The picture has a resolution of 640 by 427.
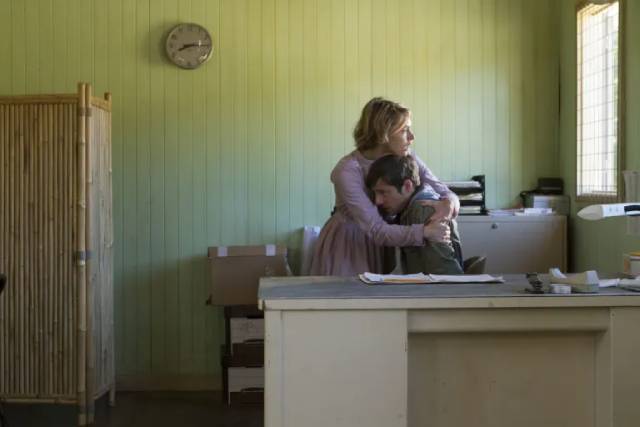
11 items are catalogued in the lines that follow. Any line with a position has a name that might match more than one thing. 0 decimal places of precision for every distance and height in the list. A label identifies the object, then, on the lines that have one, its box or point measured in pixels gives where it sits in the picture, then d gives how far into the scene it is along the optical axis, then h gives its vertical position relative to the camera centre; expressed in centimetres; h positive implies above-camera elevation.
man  300 +3
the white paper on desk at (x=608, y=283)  248 -24
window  420 +56
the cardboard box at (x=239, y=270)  473 -38
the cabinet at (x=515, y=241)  462 -21
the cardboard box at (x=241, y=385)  474 -106
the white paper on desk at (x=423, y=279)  257 -24
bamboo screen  428 -25
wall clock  490 +98
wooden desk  227 -45
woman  302 +0
